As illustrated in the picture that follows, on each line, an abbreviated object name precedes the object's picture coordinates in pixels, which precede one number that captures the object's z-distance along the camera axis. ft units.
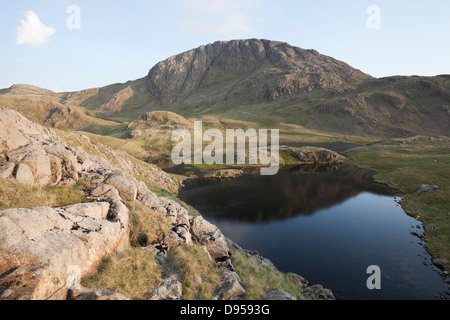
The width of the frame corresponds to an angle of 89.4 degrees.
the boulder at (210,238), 69.62
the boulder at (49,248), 32.71
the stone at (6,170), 53.35
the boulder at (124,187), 71.00
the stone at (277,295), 53.06
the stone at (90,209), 52.19
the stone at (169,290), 44.53
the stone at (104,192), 64.34
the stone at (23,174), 54.90
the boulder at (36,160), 59.88
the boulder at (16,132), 62.85
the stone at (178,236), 63.05
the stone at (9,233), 35.06
